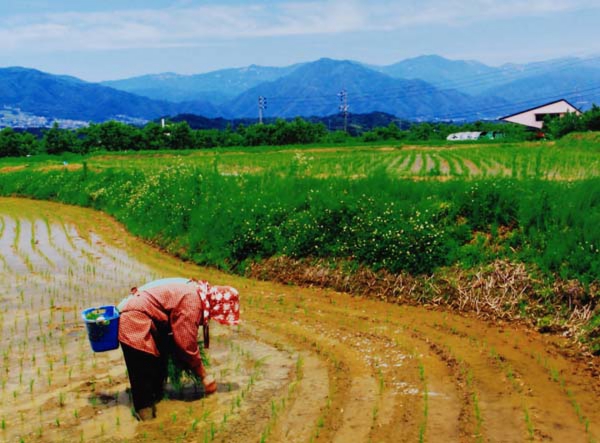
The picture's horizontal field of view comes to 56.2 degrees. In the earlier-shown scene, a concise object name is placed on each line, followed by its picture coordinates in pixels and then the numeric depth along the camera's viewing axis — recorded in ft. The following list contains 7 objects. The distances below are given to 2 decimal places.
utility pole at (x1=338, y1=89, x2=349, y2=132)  332.39
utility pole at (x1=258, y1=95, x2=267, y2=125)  350.54
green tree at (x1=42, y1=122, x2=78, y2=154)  223.10
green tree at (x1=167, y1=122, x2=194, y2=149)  233.76
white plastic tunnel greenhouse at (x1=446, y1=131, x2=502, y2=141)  258.16
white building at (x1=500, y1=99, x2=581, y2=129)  263.70
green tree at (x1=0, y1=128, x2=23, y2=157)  221.25
